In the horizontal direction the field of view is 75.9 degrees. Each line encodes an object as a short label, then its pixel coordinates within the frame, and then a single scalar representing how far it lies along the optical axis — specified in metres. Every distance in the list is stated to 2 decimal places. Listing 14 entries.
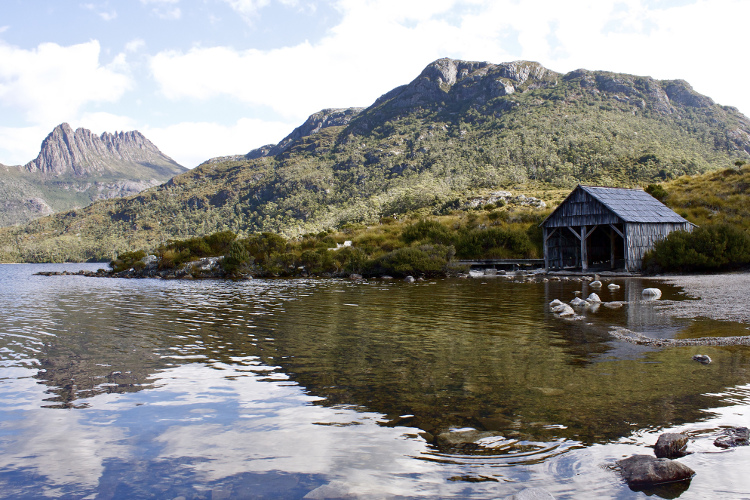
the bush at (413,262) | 35.34
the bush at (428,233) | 42.66
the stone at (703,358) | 7.92
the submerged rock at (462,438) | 4.96
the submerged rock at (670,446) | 4.52
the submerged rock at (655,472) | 4.09
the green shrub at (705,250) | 27.80
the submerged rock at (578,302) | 16.55
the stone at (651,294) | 17.96
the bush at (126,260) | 52.55
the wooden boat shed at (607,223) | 31.25
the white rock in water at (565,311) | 14.06
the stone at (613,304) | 15.81
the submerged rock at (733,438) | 4.77
